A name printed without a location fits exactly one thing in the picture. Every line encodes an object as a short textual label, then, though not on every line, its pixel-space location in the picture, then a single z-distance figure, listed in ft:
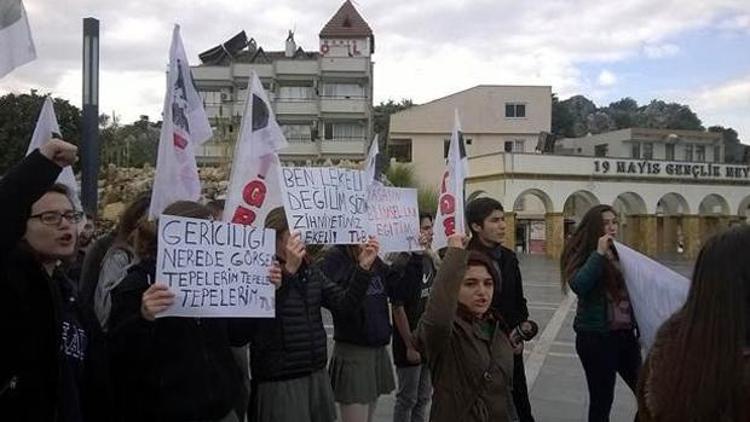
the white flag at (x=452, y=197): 18.93
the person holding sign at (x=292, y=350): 14.62
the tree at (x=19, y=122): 157.48
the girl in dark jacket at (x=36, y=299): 8.86
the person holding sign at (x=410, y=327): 20.39
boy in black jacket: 19.47
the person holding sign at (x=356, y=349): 18.35
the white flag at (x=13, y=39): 12.24
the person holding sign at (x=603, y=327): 17.63
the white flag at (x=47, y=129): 18.02
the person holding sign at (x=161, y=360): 11.36
